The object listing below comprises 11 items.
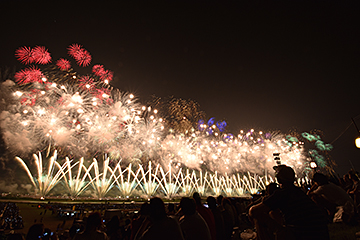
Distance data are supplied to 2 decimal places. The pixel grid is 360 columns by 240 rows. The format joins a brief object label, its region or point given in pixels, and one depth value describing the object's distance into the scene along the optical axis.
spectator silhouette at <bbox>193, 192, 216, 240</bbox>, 4.02
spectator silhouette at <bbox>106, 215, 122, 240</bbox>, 5.16
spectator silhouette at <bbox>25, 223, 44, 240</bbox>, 3.38
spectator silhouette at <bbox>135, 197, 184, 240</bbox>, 2.55
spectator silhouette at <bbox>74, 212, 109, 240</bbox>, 3.52
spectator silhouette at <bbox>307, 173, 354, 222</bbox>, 4.16
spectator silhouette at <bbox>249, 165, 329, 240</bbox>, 2.40
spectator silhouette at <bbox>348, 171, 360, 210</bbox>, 5.62
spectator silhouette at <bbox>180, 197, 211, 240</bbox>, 3.18
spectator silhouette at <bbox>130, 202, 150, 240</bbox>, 4.11
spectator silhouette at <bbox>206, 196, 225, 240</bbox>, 4.82
